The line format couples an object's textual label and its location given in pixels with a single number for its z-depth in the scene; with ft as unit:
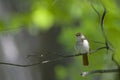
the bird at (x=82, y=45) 19.52
